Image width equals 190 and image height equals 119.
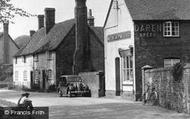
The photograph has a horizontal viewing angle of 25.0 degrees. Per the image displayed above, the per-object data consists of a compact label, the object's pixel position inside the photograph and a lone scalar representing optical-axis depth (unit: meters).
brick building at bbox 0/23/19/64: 79.31
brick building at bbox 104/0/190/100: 30.58
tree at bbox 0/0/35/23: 24.44
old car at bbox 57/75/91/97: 36.53
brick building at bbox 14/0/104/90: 44.72
